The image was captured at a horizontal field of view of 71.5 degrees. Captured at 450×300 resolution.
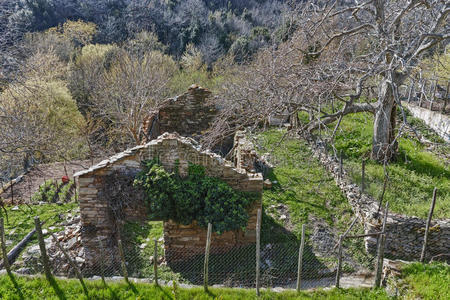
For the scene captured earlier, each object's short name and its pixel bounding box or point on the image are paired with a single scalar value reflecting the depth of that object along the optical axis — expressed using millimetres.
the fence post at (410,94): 16291
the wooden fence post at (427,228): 5958
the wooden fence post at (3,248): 5711
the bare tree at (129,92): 14922
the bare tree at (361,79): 7766
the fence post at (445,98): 13544
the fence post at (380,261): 5527
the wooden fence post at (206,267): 5512
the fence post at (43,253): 5620
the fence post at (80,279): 5530
